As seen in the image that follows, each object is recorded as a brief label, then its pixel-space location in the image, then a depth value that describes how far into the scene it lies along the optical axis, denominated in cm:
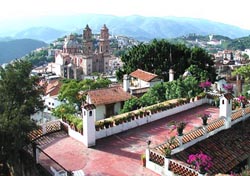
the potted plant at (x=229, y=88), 1600
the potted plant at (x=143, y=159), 1094
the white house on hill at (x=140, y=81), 2389
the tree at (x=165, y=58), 3109
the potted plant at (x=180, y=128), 1165
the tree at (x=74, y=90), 2857
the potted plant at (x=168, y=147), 1010
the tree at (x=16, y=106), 1009
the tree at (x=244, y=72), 3900
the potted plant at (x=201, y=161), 894
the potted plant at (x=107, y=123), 1372
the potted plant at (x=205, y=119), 1296
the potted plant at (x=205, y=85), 1884
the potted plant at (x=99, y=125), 1327
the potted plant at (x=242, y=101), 1563
